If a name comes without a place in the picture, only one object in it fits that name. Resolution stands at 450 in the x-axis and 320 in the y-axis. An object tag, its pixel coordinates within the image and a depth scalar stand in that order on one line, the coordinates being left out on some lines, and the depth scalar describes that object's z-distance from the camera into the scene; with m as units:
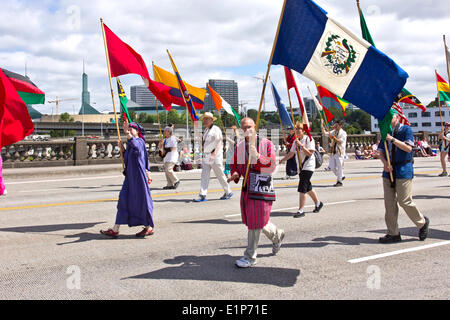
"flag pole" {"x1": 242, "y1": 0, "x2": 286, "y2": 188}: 5.52
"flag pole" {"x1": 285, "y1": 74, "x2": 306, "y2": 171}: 7.69
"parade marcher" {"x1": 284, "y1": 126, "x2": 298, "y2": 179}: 11.93
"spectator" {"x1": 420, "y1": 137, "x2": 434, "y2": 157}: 32.10
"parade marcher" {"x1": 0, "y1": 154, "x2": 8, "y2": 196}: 11.80
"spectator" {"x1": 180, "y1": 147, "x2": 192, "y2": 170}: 20.20
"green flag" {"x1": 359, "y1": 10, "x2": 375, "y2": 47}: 6.93
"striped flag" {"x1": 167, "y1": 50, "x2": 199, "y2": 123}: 14.99
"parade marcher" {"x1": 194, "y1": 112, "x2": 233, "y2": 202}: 10.84
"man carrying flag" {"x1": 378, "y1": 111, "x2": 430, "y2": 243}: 6.46
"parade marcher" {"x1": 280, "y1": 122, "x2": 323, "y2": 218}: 8.93
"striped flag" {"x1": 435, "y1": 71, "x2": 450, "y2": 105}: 16.93
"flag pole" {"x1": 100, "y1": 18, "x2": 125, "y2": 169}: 8.09
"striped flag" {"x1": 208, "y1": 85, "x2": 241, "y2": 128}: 16.39
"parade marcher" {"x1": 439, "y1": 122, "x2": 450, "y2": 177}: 15.38
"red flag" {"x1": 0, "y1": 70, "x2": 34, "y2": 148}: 8.37
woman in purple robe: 7.13
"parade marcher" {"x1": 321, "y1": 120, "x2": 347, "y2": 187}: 14.17
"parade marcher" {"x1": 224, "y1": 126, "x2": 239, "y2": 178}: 16.15
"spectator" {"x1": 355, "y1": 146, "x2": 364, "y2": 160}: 29.88
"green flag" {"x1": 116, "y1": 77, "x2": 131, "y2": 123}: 9.65
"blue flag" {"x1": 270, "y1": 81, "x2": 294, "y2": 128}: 10.03
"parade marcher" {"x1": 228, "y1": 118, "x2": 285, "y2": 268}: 5.52
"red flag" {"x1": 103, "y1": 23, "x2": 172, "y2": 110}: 9.20
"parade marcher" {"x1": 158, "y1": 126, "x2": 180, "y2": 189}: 13.51
